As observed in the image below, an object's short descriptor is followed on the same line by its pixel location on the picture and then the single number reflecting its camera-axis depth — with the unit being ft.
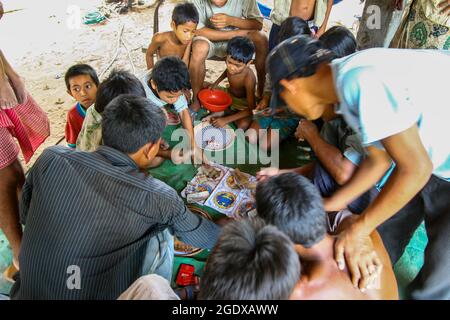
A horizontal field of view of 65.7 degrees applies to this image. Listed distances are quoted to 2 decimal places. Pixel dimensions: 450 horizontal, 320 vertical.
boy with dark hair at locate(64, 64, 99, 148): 8.83
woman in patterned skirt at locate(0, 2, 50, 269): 6.68
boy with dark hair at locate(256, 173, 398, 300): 4.55
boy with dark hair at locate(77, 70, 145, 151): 7.56
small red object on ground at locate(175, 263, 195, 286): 6.88
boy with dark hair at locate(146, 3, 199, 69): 11.38
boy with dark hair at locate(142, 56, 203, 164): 9.16
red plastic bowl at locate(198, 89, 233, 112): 11.27
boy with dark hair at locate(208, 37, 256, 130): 10.78
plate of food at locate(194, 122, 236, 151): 10.02
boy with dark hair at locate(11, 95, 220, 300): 4.92
